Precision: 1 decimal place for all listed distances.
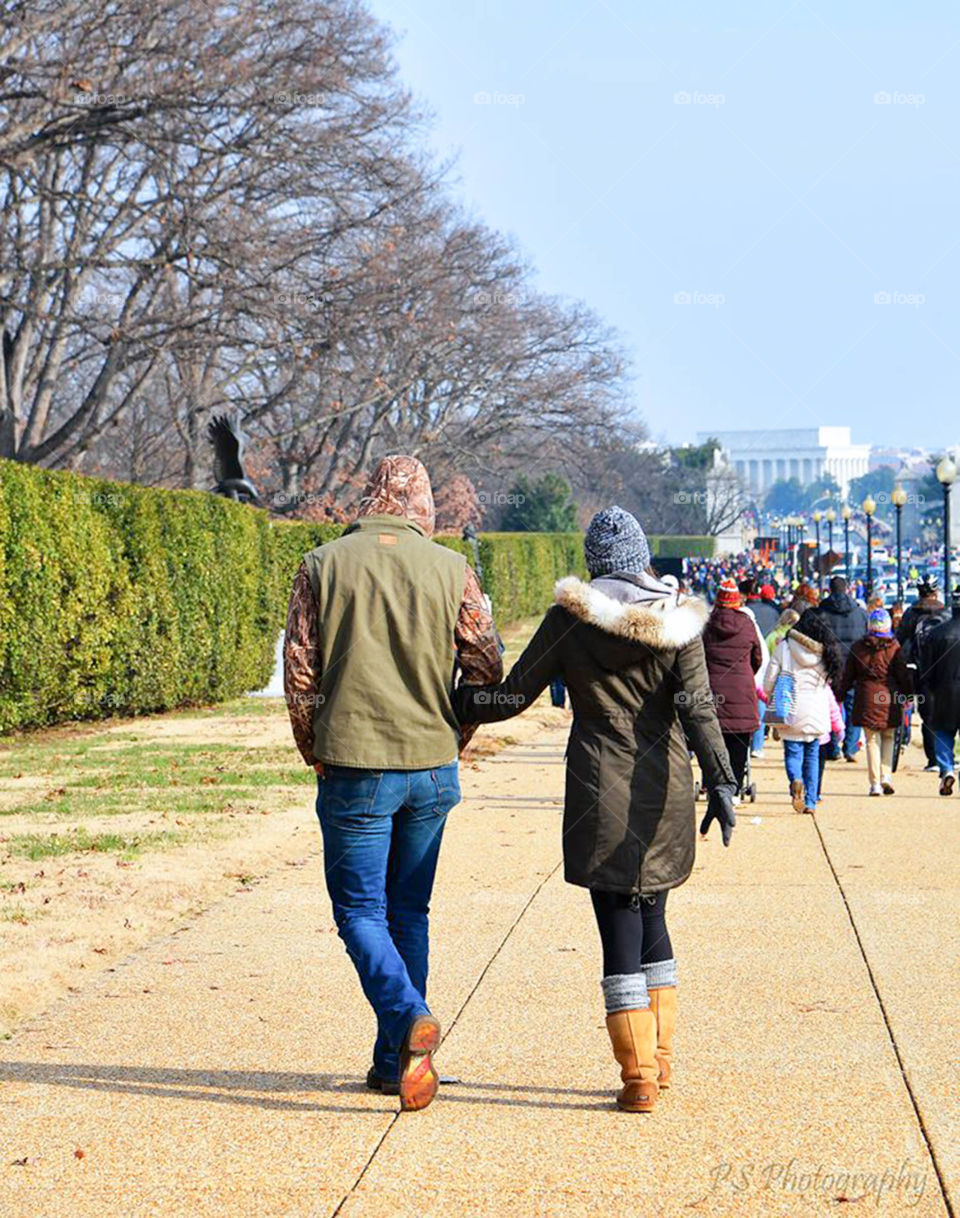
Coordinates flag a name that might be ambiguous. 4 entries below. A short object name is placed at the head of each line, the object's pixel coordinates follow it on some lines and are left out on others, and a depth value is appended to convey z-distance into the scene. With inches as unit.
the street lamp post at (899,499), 1642.5
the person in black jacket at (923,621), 669.3
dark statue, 1148.5
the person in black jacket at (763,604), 746.2
